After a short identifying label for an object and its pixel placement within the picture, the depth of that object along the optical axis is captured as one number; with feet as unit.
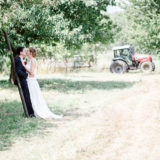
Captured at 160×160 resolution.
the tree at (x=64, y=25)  49.65
